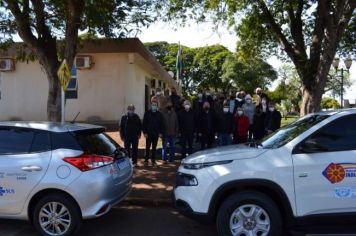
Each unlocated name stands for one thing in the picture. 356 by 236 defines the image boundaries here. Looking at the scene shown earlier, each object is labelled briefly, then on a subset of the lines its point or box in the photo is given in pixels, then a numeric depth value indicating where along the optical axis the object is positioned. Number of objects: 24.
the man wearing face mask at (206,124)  12.83
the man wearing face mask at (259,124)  12.81
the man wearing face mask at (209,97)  13.77
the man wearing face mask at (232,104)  13.07
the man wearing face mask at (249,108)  13.33
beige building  20.48
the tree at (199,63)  59.97
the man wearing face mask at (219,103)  13.19
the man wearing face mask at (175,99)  13.36
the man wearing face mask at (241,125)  12.52
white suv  5.86
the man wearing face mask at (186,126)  12.62
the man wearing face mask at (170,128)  12.27
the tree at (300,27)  11.26
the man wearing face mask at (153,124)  12.08
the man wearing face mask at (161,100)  13.39
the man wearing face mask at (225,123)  12.73
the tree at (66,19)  11.36
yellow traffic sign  10.33
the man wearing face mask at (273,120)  12.41
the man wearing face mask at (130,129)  11.84
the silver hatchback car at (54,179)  6.57
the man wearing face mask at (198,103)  13.13
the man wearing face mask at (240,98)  13.53
